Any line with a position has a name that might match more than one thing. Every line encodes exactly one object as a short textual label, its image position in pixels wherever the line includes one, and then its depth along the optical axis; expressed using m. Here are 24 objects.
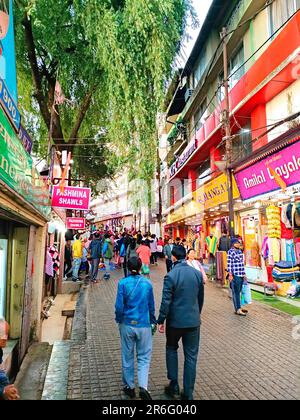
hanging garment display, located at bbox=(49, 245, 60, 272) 9.98
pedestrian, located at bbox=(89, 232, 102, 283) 12.57
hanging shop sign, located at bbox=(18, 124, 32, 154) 4.89
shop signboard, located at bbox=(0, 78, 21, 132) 3.69
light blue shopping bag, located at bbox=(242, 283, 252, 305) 7.77
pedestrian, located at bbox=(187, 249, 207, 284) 6.94
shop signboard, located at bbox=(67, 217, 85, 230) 12.68
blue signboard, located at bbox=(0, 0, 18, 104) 4.30
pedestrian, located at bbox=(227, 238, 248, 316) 7.47
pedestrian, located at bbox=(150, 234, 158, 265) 17.31
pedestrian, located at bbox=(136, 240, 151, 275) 10.74
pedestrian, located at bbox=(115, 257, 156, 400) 3.79
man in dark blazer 3.68
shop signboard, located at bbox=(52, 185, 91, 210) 8.92
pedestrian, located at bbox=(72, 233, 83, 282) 13.36
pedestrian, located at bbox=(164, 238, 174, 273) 12.14
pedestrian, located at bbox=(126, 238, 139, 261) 11.33
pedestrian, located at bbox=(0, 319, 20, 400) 2.54
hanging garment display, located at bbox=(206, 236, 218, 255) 13.63
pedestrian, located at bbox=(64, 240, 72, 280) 13.90
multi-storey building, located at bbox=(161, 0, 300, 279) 9.96
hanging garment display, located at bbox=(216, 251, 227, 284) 11.80
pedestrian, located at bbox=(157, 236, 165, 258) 20.37
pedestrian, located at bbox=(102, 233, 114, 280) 14.56
